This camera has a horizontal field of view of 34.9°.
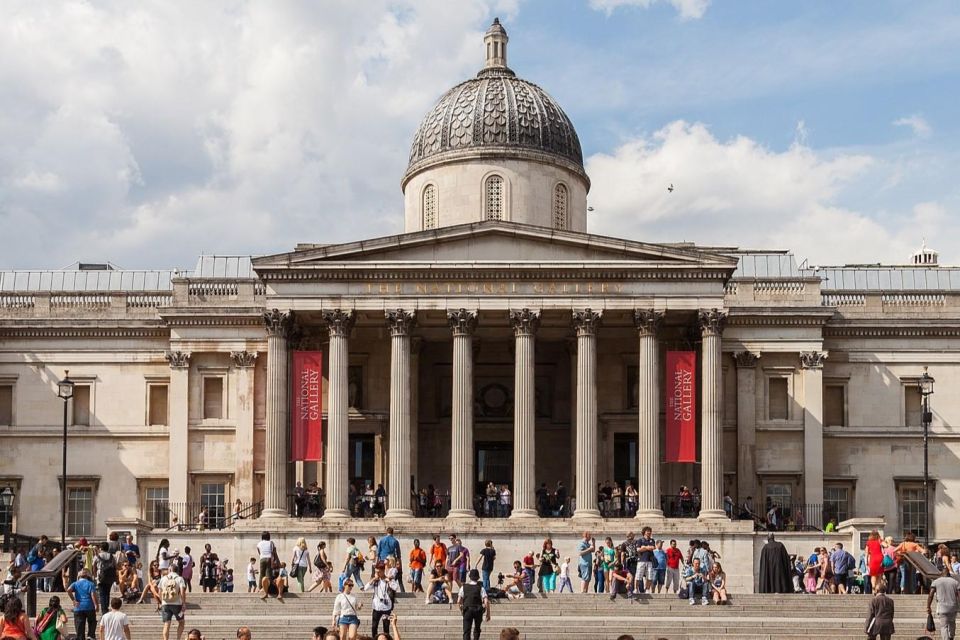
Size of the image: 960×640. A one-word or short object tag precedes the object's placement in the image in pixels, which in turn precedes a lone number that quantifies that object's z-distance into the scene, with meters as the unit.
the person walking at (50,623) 26.25
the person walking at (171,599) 32.16
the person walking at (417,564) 41.53
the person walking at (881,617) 30.05
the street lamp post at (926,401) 47.31
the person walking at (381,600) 32.44
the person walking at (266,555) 41.16
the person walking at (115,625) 26.88
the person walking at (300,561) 41.03
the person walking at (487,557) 41.45
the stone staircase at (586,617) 36.09
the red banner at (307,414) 50.16
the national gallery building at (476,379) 53.91
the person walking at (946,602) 30.81
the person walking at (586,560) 42.62
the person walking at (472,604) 31.31
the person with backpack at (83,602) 31.77
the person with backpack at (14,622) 23.73
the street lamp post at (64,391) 46.03
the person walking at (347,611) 29.84
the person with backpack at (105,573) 36.34
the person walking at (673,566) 42.06
